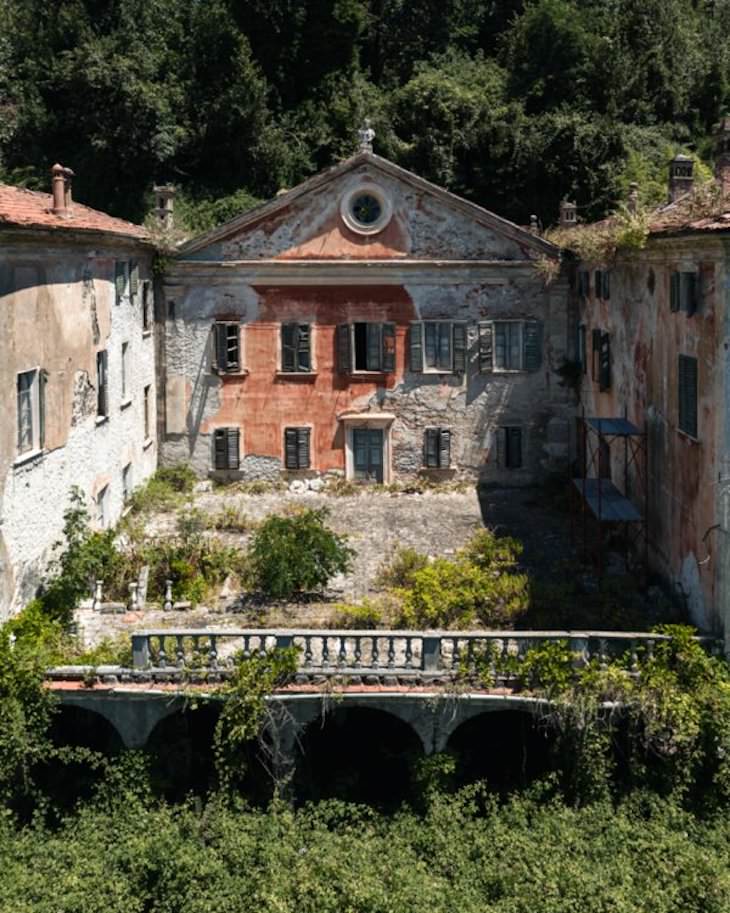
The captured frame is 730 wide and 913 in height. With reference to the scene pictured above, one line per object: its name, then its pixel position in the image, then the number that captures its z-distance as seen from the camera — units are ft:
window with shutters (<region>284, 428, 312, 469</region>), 101.14
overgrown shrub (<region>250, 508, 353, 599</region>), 69.15
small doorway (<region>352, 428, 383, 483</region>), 101.76
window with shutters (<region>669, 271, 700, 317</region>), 59.77
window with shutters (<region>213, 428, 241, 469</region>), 101.24
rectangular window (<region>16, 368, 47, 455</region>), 62.95
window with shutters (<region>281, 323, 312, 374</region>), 99.96
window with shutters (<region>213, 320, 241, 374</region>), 99.76
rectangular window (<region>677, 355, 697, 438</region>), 60.08
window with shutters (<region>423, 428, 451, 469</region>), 100.83
